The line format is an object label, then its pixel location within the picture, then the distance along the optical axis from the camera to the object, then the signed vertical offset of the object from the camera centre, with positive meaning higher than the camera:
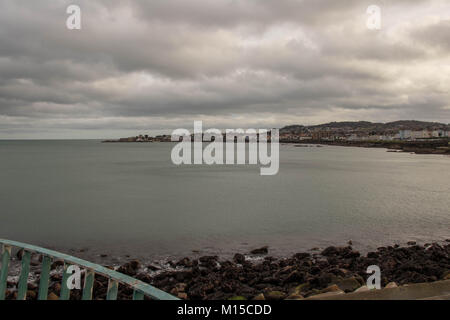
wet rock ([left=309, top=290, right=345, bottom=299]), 5.73 -2.56
